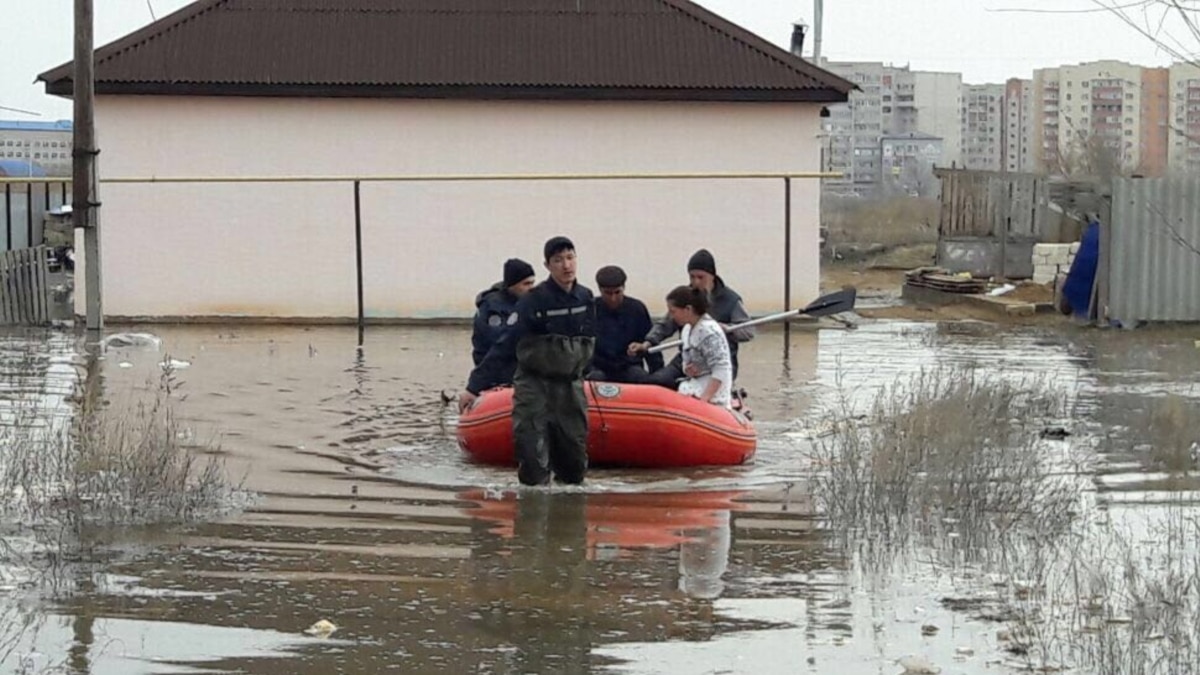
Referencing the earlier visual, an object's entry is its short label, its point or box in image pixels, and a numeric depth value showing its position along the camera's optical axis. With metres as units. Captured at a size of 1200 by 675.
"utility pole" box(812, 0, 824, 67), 45.08
